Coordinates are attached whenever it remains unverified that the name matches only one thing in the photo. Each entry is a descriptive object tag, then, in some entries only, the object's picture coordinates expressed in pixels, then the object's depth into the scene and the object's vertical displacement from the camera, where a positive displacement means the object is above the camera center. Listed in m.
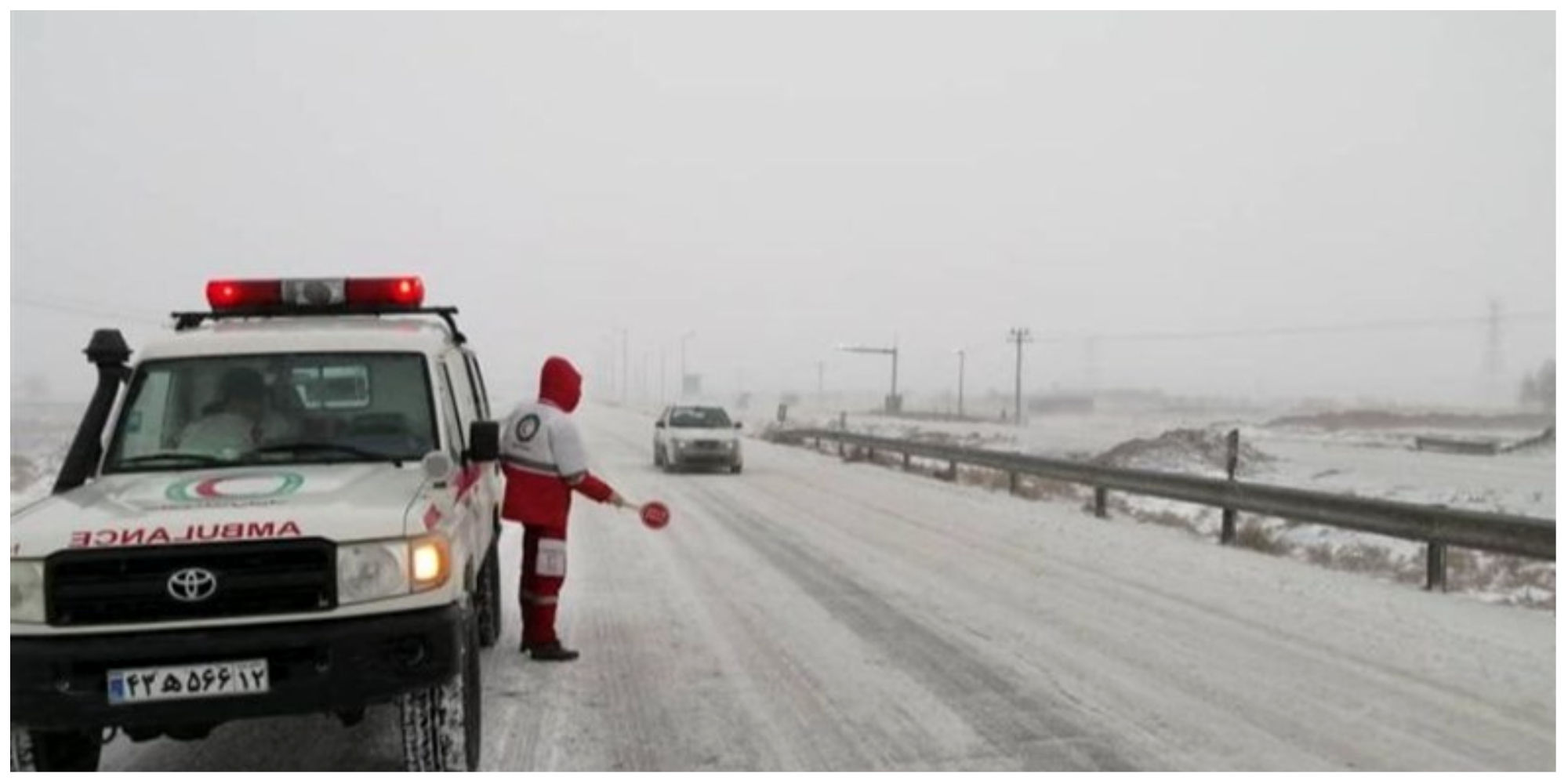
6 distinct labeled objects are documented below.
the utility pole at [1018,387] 75.44 -0.71
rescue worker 6.72 -0.61
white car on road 23.73 -1.38
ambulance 4.27 -0.77
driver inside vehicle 5.57 -0.23
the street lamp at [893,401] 85.44 -1.88
